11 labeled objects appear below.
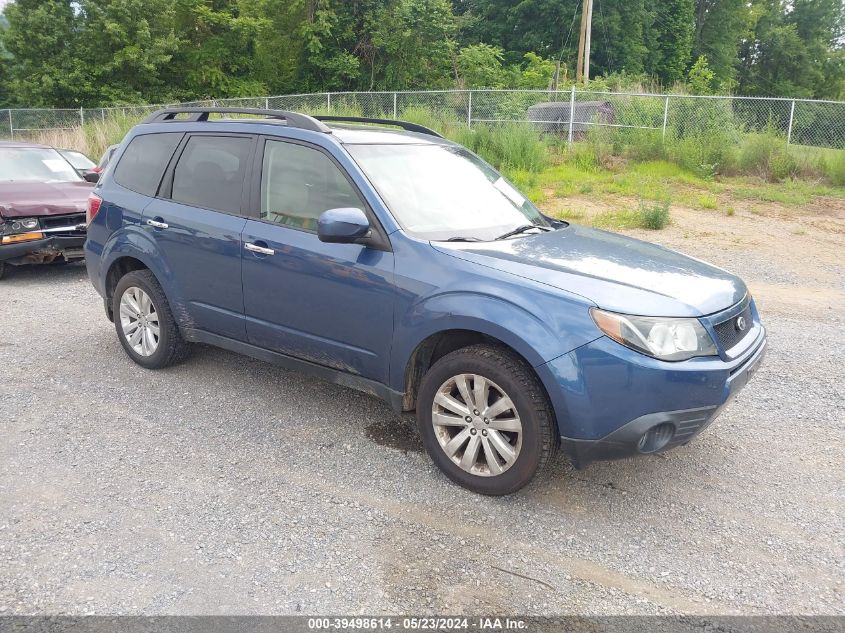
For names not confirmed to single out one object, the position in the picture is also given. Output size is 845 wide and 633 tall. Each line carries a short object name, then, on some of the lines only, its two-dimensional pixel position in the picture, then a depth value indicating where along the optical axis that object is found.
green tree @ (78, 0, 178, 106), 33.19
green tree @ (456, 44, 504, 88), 26.67
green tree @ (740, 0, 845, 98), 58.41
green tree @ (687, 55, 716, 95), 22.59
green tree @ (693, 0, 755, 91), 54.44
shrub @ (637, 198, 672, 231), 11.43
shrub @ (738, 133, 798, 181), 14.99
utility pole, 29.09
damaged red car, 8.28
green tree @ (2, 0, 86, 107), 33.59
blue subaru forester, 3.31
